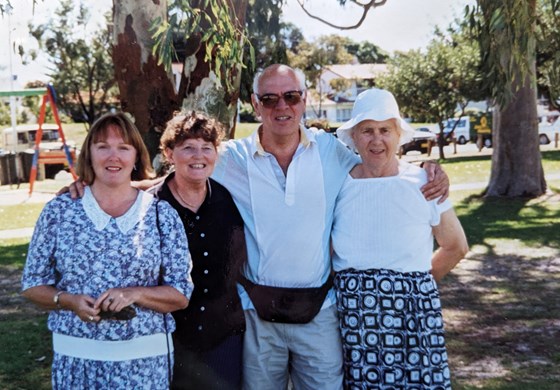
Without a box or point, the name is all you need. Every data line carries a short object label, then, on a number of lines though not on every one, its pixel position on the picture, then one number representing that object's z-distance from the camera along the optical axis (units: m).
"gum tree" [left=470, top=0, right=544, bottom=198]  16.17
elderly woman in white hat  3.55
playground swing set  20.36
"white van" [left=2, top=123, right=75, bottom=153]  32.84
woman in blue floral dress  3.09
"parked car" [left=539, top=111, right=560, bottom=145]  37.59
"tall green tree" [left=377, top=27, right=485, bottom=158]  29.95
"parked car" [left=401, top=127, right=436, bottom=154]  34.76
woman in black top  3.58
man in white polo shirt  3.75
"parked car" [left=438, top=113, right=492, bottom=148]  37.25
